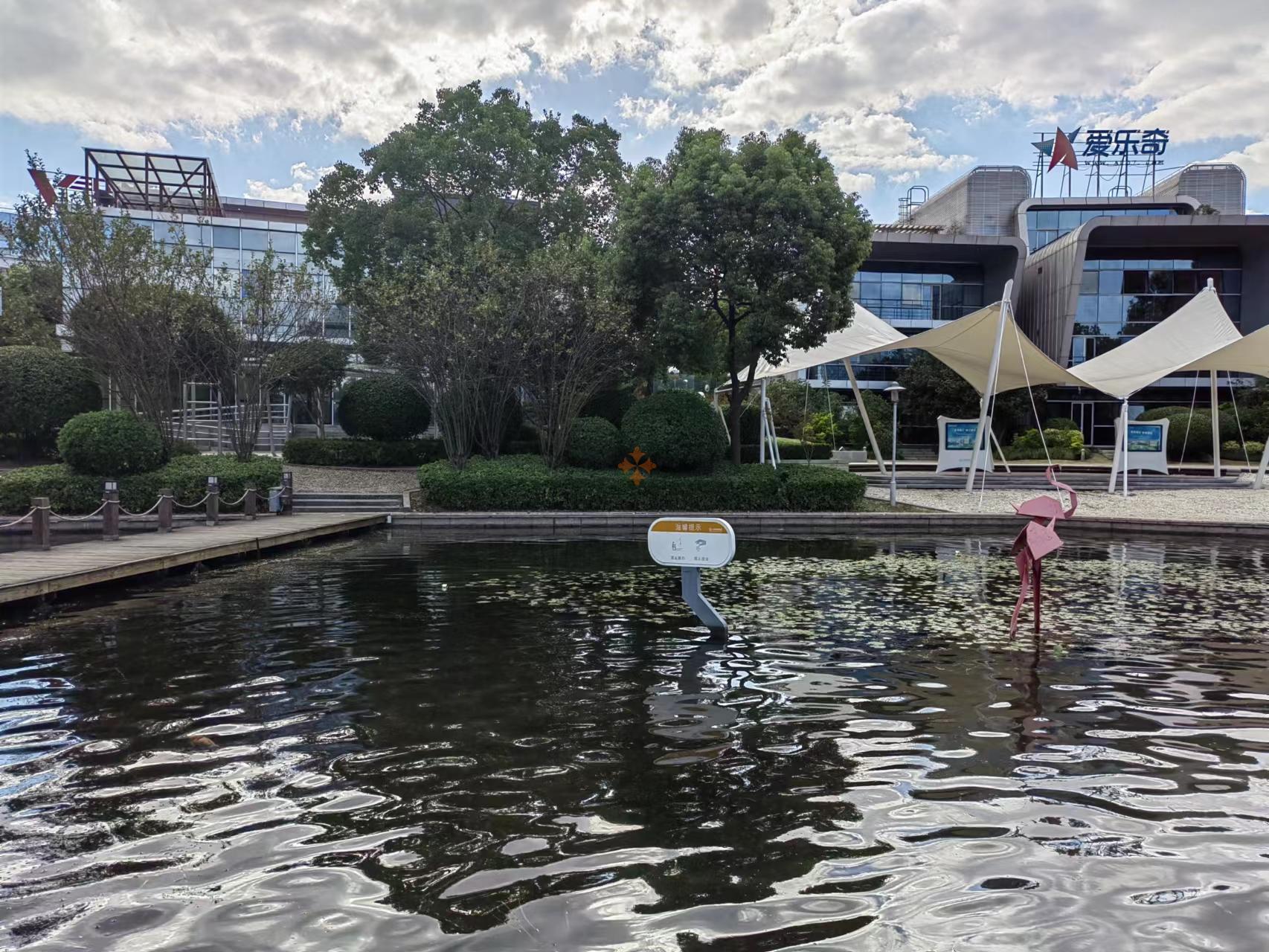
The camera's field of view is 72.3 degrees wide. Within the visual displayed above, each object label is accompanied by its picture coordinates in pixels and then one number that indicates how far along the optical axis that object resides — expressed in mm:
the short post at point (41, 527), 11508
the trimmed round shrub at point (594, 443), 21656
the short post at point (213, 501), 16047
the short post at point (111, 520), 12953
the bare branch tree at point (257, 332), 21609
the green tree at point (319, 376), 27688
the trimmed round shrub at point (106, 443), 17500
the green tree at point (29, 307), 21656
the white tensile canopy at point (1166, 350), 23422
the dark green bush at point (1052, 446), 34312
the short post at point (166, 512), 14250
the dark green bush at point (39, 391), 23547
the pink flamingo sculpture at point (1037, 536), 7211
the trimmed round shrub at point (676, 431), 20281
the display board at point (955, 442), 25406
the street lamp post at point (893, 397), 19750
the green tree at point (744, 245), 19578
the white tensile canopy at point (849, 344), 23234
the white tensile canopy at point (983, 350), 22359
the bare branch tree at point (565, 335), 20547
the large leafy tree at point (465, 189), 25078
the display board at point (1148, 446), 25734
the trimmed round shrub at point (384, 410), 26781
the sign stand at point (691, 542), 6535
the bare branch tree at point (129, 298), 18578
